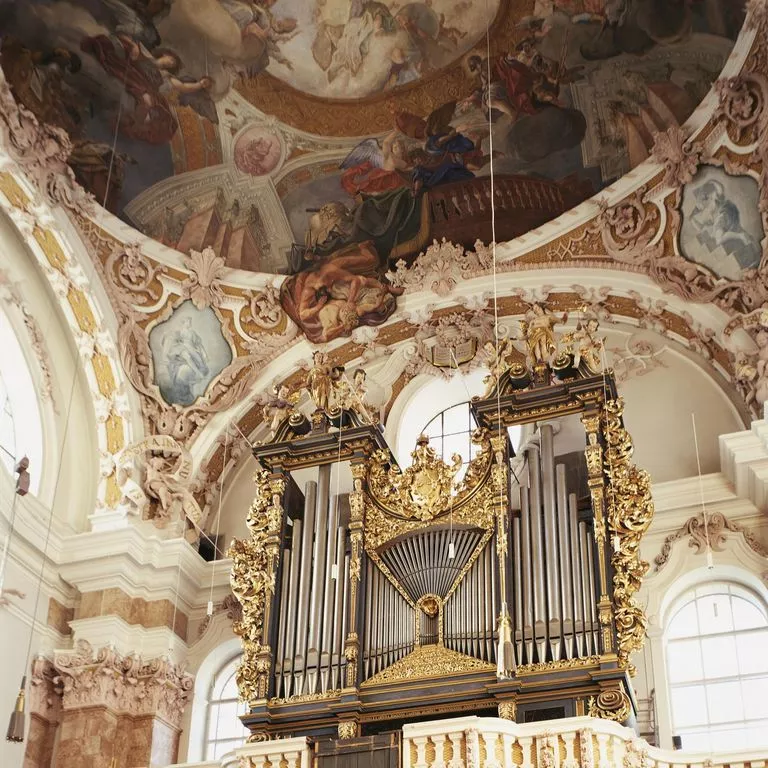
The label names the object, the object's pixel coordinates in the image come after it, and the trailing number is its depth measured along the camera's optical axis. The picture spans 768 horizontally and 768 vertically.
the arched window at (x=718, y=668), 14.22
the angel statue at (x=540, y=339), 14.98
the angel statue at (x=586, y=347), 14.66
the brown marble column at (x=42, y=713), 15.21
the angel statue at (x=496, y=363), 14.77
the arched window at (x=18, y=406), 16.73
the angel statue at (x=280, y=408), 15.76
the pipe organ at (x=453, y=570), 12.66
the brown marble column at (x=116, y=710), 15.16
